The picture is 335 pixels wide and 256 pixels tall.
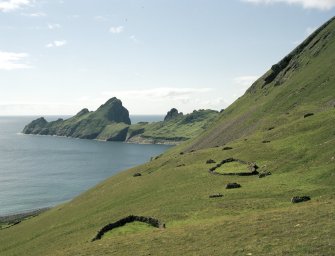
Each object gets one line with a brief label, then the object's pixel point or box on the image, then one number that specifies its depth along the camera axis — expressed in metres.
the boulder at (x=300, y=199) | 38.94
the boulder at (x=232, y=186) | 52.94
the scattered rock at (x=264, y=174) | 56.99
